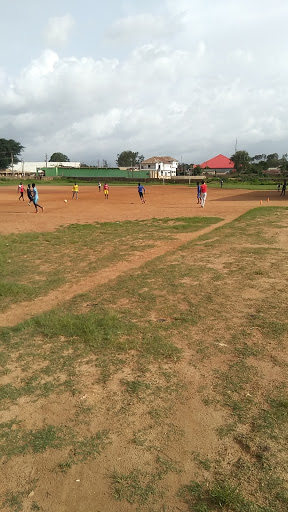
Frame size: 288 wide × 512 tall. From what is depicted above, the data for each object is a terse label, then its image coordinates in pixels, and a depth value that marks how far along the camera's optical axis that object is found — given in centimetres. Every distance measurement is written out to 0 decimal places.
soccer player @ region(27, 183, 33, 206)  2296
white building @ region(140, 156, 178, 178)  11238
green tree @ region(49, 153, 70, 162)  14838
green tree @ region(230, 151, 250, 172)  9990
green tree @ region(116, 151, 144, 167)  13938
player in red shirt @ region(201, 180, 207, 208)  2238
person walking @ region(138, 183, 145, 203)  2792
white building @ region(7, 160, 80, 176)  11012
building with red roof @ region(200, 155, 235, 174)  11305
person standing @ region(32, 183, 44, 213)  2147
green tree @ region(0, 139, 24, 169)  10981
